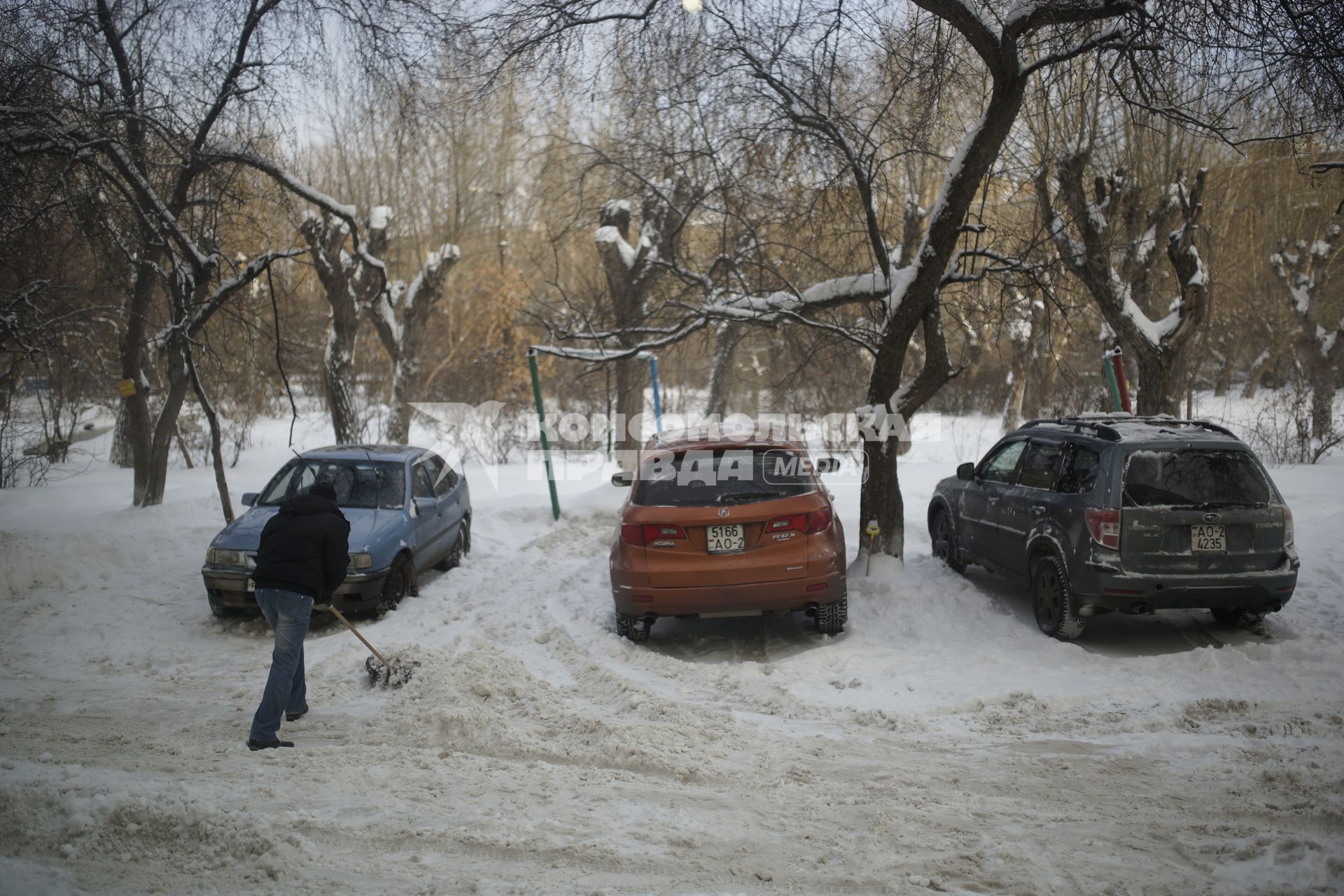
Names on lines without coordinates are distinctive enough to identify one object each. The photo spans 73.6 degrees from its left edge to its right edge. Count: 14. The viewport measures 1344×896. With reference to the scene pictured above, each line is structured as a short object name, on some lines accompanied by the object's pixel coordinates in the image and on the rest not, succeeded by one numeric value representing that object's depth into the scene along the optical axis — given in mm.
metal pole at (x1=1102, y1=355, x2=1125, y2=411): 11797
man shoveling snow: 5488
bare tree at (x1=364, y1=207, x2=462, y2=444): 20328
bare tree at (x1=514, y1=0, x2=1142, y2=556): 8094
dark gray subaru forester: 6730
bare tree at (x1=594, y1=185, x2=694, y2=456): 16422
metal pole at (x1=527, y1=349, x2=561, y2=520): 13094
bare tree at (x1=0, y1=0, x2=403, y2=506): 10227
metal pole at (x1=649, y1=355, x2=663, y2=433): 14492
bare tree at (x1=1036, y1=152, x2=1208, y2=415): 12766
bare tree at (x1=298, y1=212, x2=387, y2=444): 16625
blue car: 8258
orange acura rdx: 7109
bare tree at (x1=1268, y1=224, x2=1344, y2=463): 22969
